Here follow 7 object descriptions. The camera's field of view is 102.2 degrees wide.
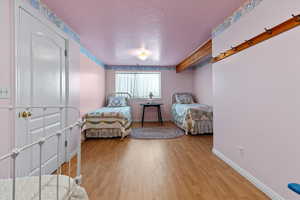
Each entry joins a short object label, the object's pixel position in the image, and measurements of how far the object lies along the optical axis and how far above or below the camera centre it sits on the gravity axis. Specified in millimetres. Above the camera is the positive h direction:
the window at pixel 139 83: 4690 +635
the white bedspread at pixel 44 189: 627 -497
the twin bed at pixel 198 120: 3106 -540
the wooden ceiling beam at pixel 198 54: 2610 +1146
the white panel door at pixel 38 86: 1236 +163
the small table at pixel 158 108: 4252 -332
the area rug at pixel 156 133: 3017 -907
